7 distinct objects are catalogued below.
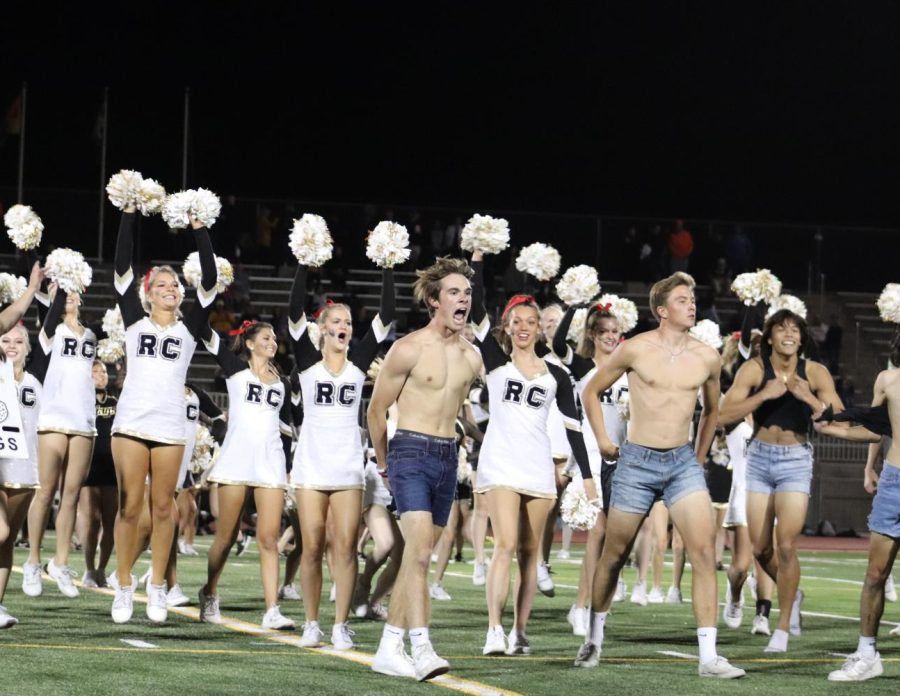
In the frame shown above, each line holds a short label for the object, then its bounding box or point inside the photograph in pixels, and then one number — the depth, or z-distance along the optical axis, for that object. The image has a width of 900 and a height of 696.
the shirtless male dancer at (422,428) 14.46
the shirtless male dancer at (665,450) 15.07
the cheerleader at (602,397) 20.89
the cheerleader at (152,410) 18.56
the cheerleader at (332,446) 17.08
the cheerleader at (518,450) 17.04
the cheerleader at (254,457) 18.81
